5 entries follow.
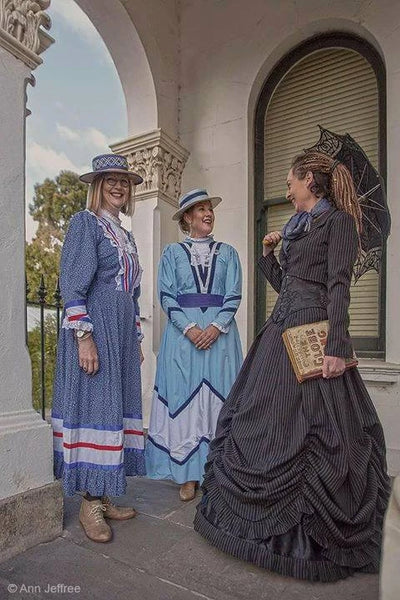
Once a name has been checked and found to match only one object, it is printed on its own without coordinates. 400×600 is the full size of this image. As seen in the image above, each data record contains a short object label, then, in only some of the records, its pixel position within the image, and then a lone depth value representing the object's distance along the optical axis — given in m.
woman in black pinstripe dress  1.87
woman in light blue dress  2.89
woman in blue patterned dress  2.26
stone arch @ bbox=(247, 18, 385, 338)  3.90
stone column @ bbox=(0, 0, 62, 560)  2.07
